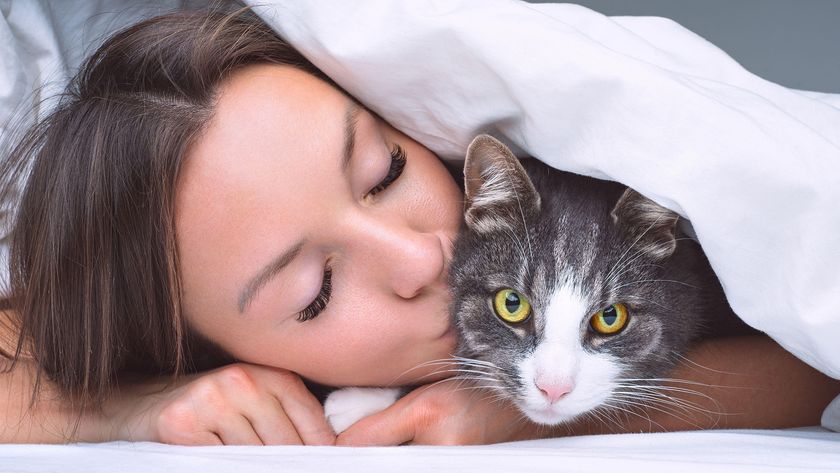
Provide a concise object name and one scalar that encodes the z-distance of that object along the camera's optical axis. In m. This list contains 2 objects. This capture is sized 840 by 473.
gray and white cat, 0.55
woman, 0.55
